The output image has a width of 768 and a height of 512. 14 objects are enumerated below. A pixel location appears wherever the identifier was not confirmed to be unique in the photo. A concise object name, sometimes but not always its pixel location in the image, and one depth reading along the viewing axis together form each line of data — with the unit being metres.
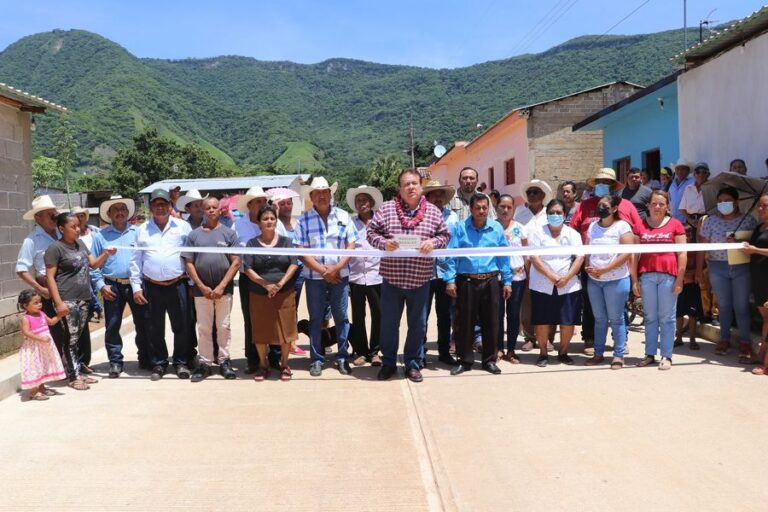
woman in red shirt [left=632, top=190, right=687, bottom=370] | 6.54
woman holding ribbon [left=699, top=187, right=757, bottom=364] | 6.77
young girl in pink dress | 5.85
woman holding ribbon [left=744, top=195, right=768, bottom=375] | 6.30
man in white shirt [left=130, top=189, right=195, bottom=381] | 6.64
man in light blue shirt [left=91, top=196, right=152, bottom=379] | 6.88
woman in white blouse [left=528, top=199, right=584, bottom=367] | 6.85
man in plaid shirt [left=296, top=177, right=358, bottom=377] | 6.71
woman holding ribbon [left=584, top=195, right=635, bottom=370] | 6.69
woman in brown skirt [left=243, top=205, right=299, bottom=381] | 6.49
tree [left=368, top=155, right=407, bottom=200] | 52.53
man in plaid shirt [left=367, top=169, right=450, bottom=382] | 6.20
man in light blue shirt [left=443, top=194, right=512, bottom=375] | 6.52
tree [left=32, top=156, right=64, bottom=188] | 50.31
